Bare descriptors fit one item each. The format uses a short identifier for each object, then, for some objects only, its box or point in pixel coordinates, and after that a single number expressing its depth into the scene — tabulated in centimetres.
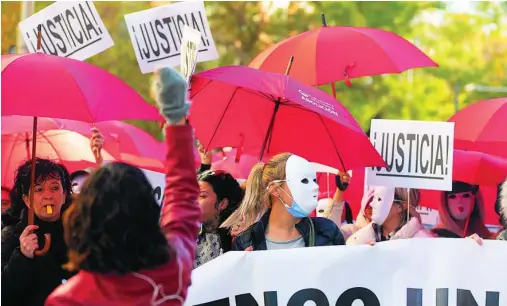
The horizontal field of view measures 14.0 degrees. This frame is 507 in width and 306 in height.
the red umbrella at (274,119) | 1203
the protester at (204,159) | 1357
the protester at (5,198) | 1606
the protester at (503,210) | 1192
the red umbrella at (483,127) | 1507
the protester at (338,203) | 1396
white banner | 1057
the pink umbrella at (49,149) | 1706
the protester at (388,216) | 1316
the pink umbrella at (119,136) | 1571
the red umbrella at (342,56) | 1500
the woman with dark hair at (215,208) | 1188
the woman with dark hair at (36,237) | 1034
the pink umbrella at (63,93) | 1113
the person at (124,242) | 676
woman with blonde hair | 1104
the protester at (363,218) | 1368
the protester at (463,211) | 1437
